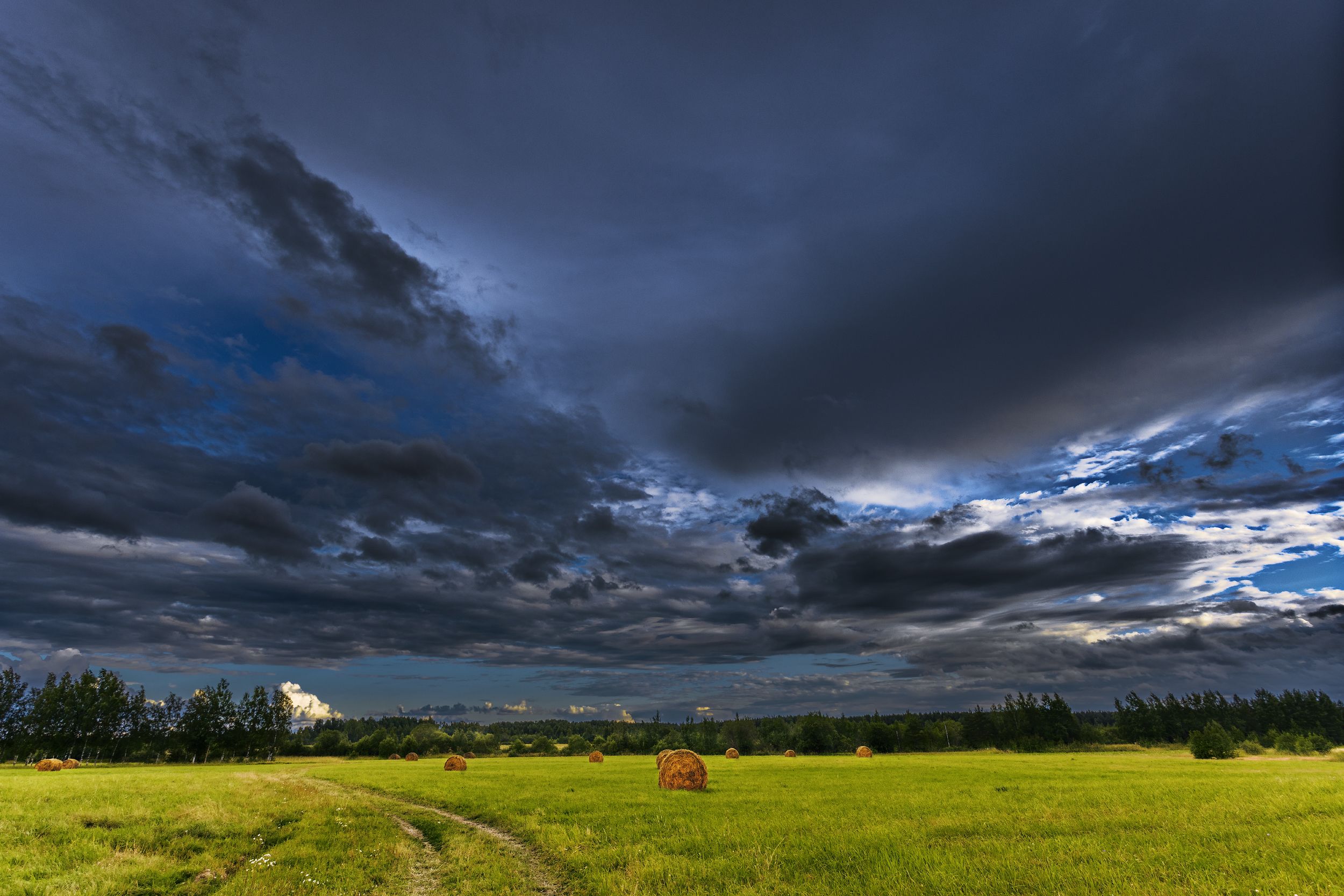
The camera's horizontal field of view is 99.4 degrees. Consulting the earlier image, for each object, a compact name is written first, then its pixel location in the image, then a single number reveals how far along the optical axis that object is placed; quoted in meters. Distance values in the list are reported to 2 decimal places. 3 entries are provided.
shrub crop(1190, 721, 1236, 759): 75.75
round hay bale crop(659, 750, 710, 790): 34.00
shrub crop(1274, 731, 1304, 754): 100.38
